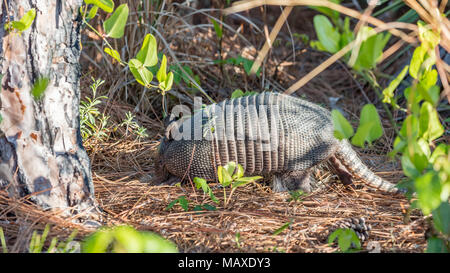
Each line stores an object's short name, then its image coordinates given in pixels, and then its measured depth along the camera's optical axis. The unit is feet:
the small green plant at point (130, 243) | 10.45
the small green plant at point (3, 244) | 16.36
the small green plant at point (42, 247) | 15.90
